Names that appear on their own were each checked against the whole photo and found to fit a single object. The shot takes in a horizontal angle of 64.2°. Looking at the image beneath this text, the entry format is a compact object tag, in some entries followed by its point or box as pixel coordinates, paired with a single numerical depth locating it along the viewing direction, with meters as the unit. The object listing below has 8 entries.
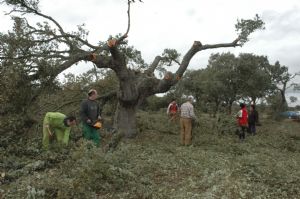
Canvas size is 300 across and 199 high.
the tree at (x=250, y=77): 23.08
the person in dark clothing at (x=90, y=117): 6.39
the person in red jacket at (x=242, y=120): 9.59
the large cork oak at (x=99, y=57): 7.97
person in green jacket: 6.20
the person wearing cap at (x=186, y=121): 8.44
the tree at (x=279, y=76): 30.97
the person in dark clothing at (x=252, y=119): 10.72
